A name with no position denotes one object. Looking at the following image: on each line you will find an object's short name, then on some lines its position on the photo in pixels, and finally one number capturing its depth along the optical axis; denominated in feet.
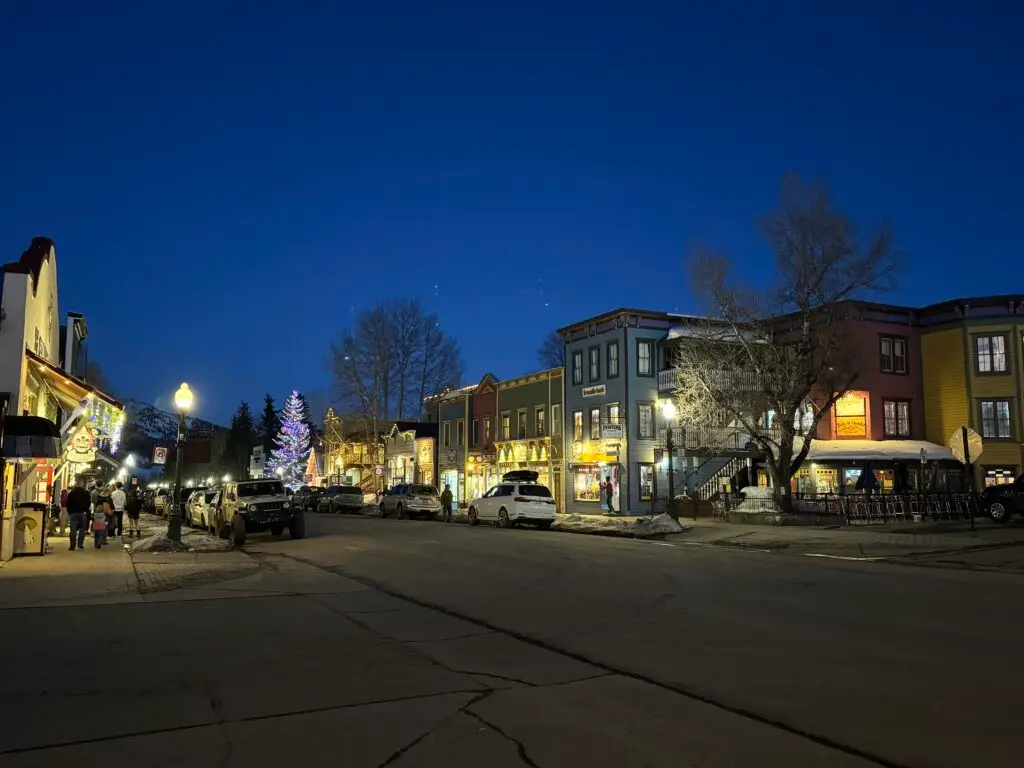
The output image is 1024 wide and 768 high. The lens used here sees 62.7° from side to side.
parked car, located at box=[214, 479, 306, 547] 84.07
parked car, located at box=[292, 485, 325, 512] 180.87
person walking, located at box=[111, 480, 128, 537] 85.63
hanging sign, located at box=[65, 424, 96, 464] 77.25
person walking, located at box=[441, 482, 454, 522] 133.08
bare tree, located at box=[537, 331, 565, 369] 247.50
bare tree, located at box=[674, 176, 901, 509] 97.09
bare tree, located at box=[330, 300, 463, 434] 201.16
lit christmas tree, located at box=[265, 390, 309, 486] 286.05
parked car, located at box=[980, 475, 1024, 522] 89.20
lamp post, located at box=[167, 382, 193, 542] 70.69
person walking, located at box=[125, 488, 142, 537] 96.27
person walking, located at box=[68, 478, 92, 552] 70.38
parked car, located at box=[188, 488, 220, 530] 99.04
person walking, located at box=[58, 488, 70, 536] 91.21
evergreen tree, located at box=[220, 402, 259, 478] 384.47
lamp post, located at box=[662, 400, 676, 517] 100.07
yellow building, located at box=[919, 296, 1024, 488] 122.01
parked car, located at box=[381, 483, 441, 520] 140.26
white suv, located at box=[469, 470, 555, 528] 107.55
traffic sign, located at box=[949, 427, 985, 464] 74.64
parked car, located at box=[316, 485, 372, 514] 165.78
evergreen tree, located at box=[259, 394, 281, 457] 430.61
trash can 63.36
